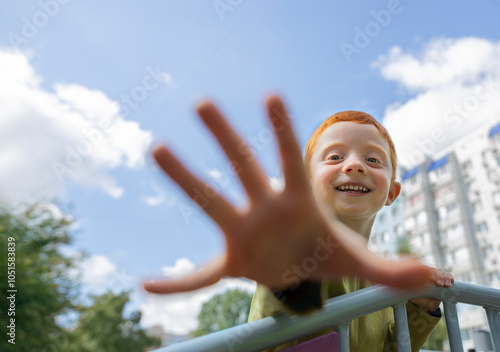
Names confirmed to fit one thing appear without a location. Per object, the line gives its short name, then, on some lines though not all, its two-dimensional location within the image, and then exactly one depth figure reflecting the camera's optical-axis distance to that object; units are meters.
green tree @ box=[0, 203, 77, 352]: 9.55
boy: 0.91
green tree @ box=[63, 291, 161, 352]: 16.48
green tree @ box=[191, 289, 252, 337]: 22.95
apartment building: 21.31
